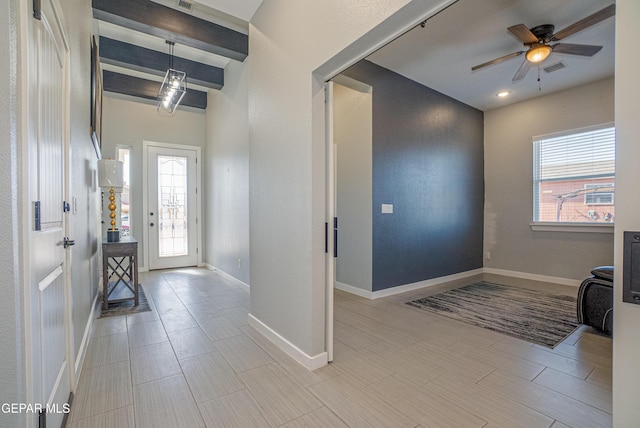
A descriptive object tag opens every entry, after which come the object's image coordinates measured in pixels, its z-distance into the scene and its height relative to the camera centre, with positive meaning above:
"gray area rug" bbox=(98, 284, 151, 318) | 3.24 -1.15
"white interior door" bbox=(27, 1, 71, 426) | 1.08 -0.05
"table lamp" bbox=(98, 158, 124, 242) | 3.39 +0.41
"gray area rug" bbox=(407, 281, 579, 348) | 2.77 -1.16
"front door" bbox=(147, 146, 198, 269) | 5.50 +0.05
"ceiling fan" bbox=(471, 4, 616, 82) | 2.70 +1.66
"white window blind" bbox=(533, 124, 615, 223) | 4.20 +0.51
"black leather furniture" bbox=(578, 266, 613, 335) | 2.63 -0.85
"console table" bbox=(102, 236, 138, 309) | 3.39 -0.65
